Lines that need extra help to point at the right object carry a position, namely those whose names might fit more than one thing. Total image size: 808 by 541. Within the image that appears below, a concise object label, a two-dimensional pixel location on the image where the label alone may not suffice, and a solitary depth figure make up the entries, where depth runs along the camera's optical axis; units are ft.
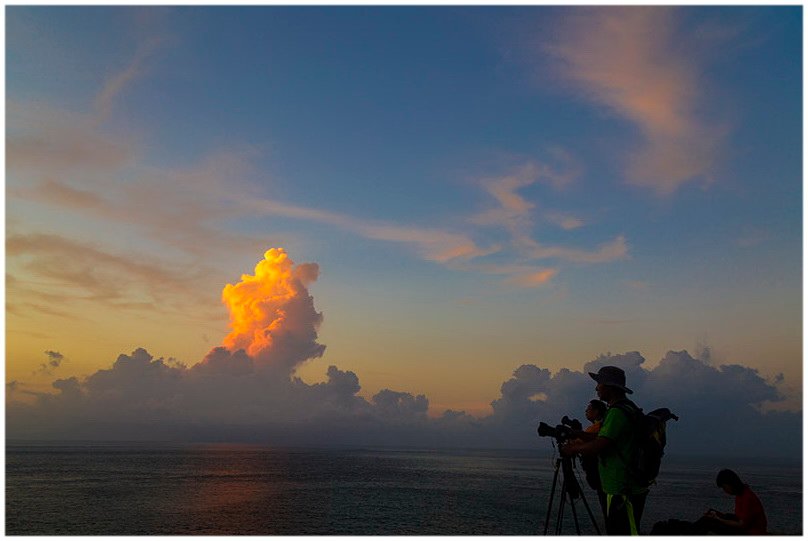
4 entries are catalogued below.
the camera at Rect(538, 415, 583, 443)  19.04
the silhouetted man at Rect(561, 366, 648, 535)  17.01
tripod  21.84
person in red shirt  21.86
